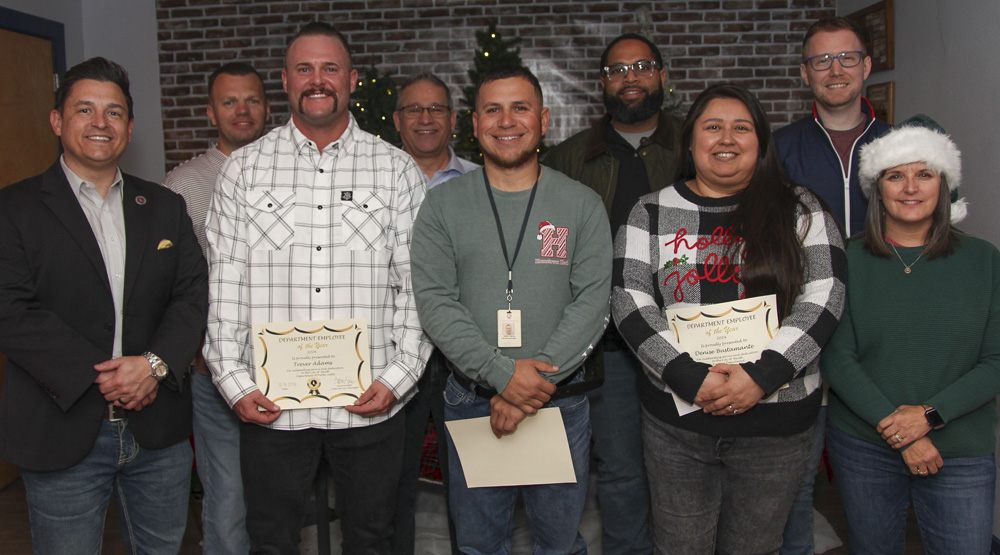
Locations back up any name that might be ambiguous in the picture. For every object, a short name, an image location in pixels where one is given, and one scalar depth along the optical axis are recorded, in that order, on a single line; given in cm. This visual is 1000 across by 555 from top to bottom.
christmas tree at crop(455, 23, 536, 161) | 398
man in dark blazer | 199
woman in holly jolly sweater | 199
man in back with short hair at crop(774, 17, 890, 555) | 244
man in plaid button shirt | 217
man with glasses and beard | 255
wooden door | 385
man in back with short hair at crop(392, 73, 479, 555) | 258
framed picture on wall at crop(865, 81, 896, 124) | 369
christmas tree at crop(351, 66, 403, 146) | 397
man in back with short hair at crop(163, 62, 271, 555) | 244
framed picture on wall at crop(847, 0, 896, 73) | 371
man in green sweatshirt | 205
